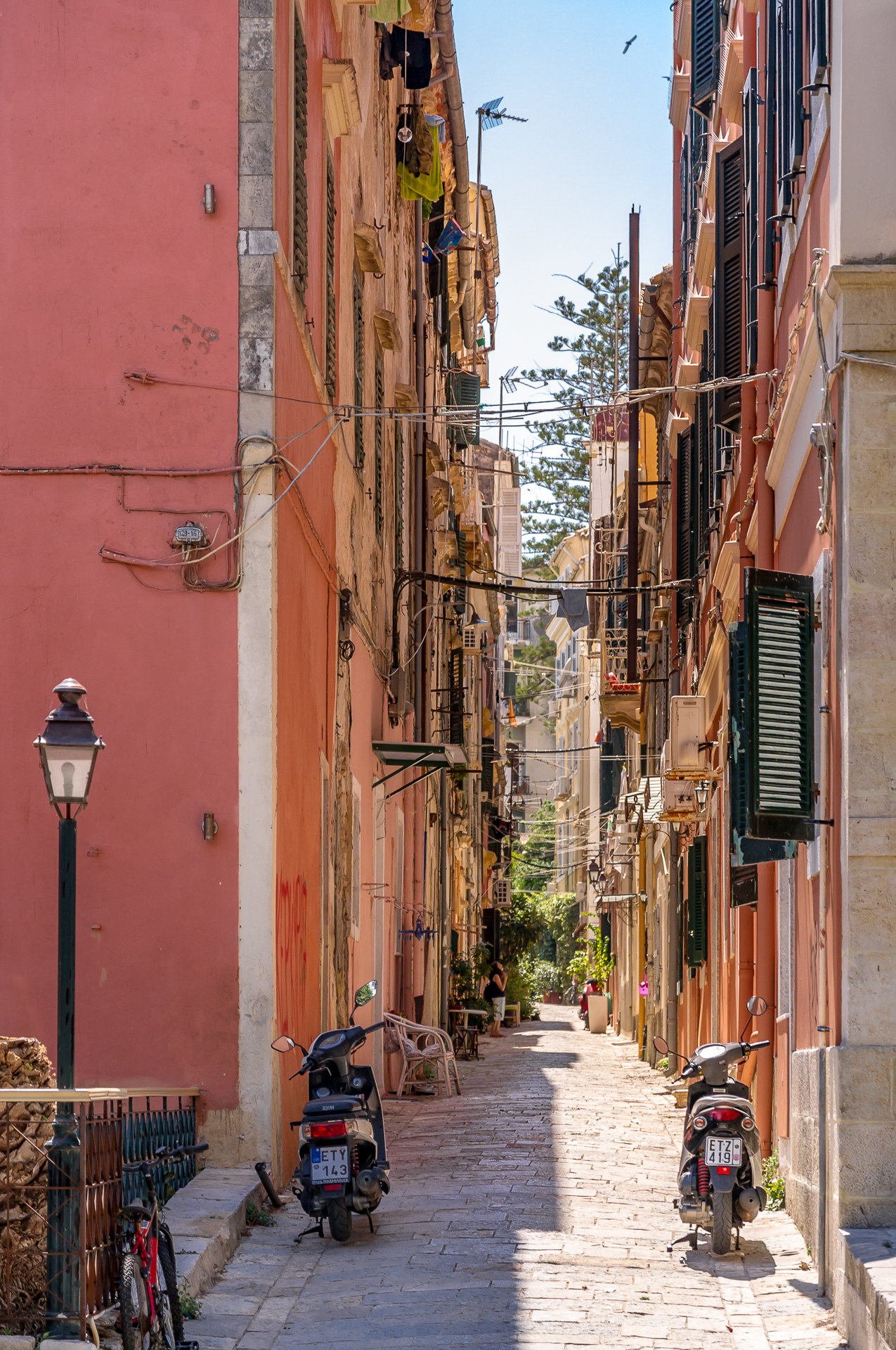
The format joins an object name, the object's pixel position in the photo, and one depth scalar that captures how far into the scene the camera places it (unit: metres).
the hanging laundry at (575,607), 27.55
